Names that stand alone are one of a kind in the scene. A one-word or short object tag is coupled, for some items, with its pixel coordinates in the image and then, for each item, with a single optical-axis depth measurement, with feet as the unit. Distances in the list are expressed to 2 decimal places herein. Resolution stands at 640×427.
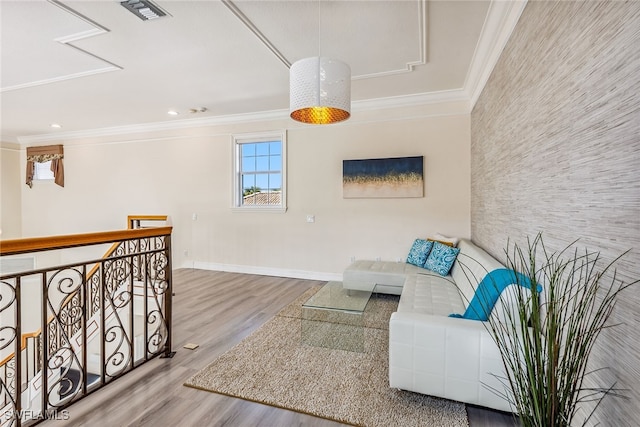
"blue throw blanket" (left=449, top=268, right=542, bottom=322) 5.90
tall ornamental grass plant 3.33
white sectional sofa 5.52
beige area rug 5.76
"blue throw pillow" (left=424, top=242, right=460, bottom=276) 11.37
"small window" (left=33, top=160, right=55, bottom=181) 22.36
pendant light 6.90
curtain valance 21.76
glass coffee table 8.56
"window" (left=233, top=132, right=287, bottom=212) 16.92
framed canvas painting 14.15
